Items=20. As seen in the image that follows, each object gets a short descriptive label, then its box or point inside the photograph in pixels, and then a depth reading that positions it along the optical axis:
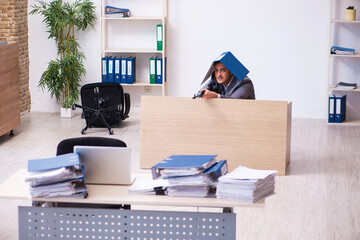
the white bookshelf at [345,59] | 8.51
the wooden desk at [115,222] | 3.17
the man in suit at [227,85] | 5.69
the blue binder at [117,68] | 8.70
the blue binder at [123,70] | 8.70
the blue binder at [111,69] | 8.68
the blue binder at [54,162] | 3.07
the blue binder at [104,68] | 8.70
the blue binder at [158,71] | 8.66
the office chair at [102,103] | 7.87
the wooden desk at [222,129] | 5.71
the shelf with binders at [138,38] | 8.73
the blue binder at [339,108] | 8.34
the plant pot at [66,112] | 8.77
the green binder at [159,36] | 8.54
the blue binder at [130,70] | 8.67
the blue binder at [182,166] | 3.10
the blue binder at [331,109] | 8.40
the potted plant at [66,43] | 8.53
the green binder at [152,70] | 8.69
